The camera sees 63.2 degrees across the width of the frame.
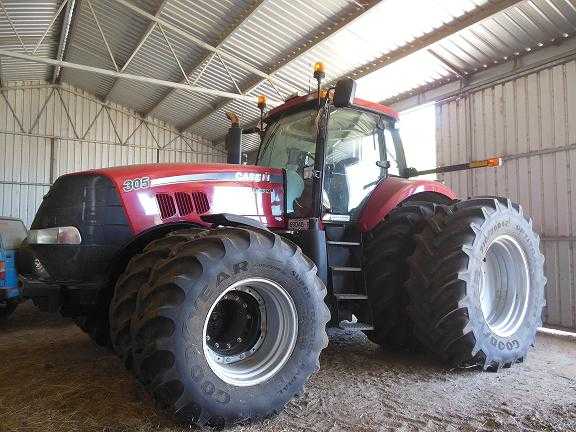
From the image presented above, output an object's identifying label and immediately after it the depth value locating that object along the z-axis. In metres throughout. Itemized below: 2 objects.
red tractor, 2.74
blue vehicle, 5.84
